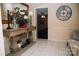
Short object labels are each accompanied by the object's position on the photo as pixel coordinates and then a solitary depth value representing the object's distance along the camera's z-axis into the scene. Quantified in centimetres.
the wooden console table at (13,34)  221
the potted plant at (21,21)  231
